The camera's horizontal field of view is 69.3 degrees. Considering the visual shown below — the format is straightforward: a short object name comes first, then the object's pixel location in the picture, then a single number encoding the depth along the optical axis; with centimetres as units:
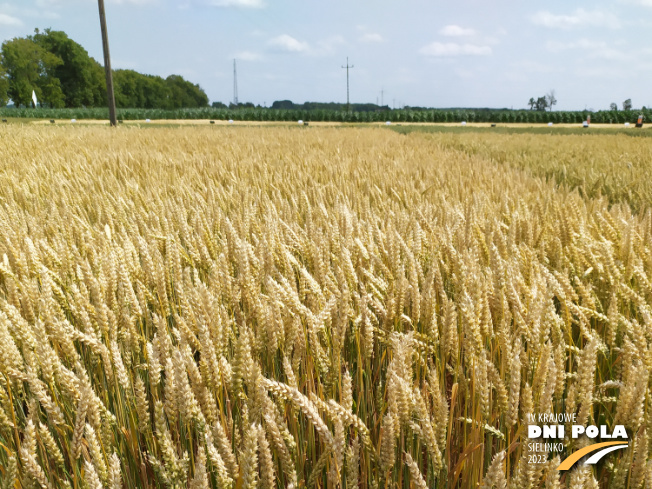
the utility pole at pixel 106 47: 1811
